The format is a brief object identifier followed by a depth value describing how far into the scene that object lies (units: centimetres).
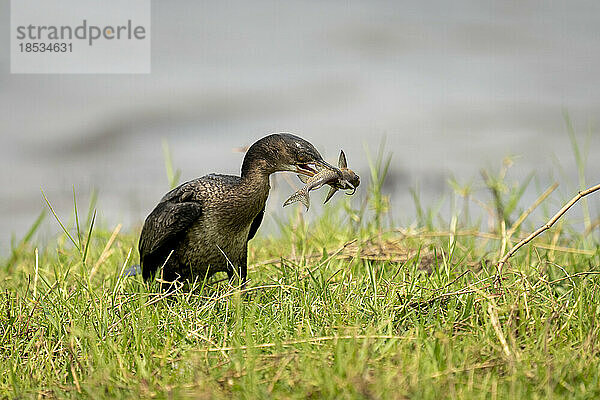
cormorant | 866
